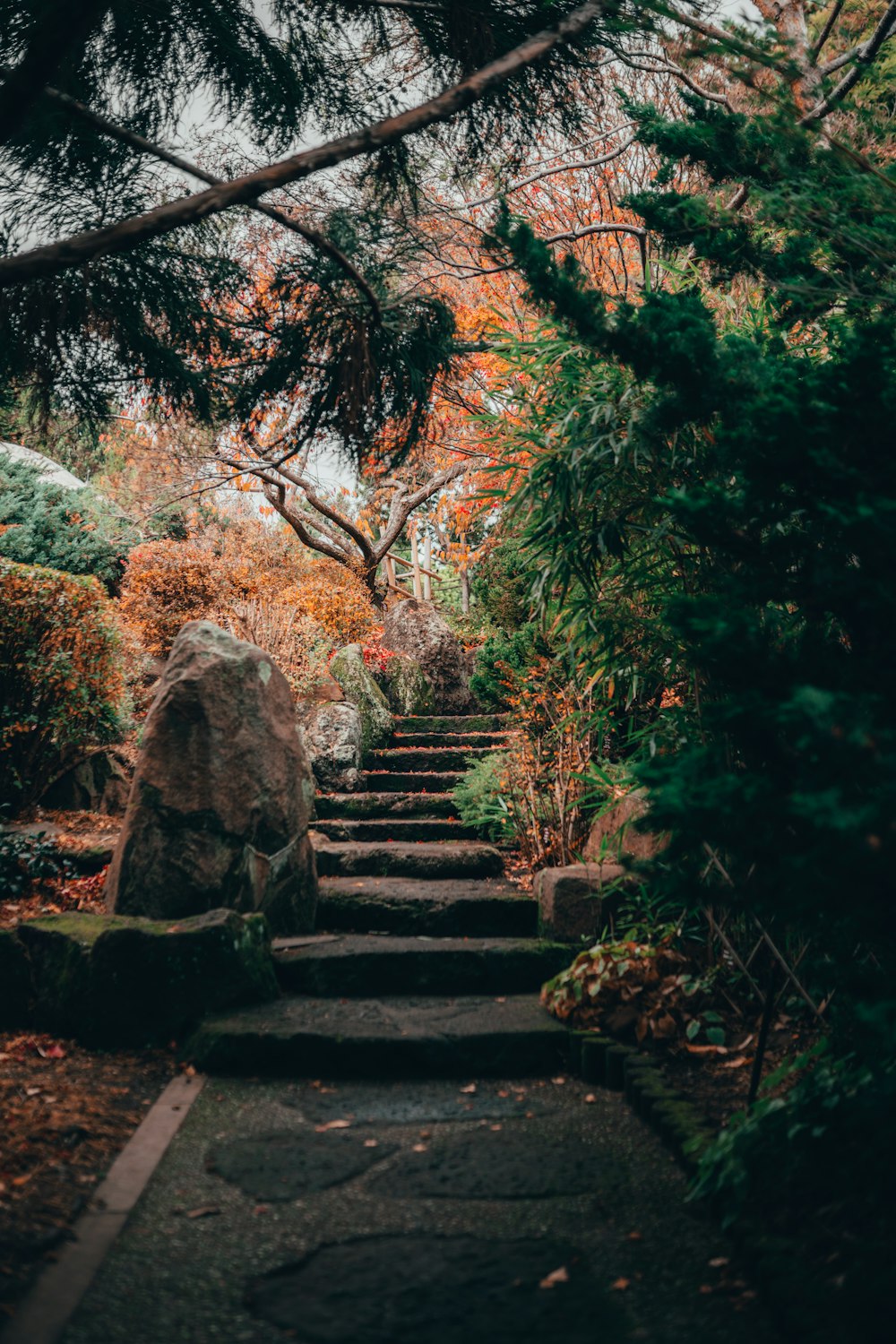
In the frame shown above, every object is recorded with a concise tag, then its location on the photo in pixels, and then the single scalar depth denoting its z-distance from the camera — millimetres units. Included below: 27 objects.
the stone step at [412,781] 8297
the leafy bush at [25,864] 5789
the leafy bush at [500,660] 9695
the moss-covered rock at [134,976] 4348
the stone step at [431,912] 5613
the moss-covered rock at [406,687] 11875
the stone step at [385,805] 7625
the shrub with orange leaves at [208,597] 10539
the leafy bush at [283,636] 9672
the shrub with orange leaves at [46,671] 6895
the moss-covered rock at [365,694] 9562
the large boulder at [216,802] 5051
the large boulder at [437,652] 12688
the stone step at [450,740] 9516
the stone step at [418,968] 4965
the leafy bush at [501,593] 10742
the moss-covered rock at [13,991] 4527
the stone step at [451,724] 10398
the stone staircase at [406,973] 4188
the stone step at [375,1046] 4145
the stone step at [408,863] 6535
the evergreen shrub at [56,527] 11836
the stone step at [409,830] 7312
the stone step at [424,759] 8875
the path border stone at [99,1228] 2201
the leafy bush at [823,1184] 2121
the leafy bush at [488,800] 7020
